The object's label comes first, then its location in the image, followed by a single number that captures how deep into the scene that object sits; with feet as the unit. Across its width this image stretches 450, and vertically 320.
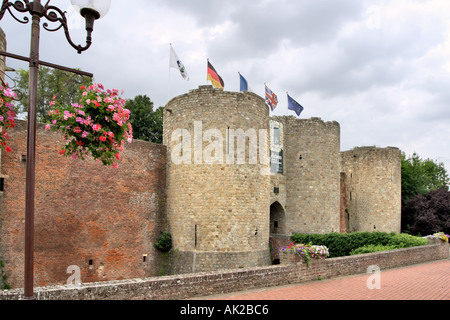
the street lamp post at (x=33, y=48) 13.43
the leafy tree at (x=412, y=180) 94.99
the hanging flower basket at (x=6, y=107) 15.01
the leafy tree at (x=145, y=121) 92.22
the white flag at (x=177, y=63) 54.13
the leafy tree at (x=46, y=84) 81.66
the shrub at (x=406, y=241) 50.41
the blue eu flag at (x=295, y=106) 69.57
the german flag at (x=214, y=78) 52.29
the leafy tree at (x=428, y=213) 83.20
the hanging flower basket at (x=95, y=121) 16.31
